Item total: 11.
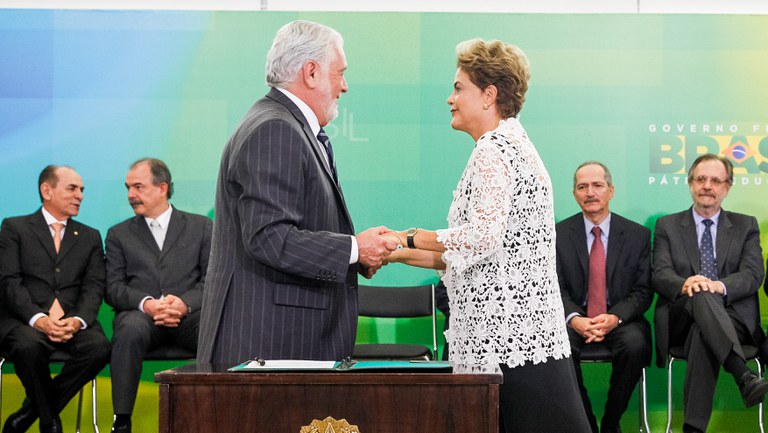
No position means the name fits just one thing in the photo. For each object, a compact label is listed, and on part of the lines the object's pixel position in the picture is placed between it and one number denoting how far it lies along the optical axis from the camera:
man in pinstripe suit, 2.55
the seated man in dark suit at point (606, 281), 5.66
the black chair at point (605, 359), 5.70
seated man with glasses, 5.39
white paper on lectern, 2.14
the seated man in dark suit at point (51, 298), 5.46
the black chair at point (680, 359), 5.62
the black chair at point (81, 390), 5.57
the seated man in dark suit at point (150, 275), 5.53
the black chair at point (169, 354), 5.64
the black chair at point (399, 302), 6.03
